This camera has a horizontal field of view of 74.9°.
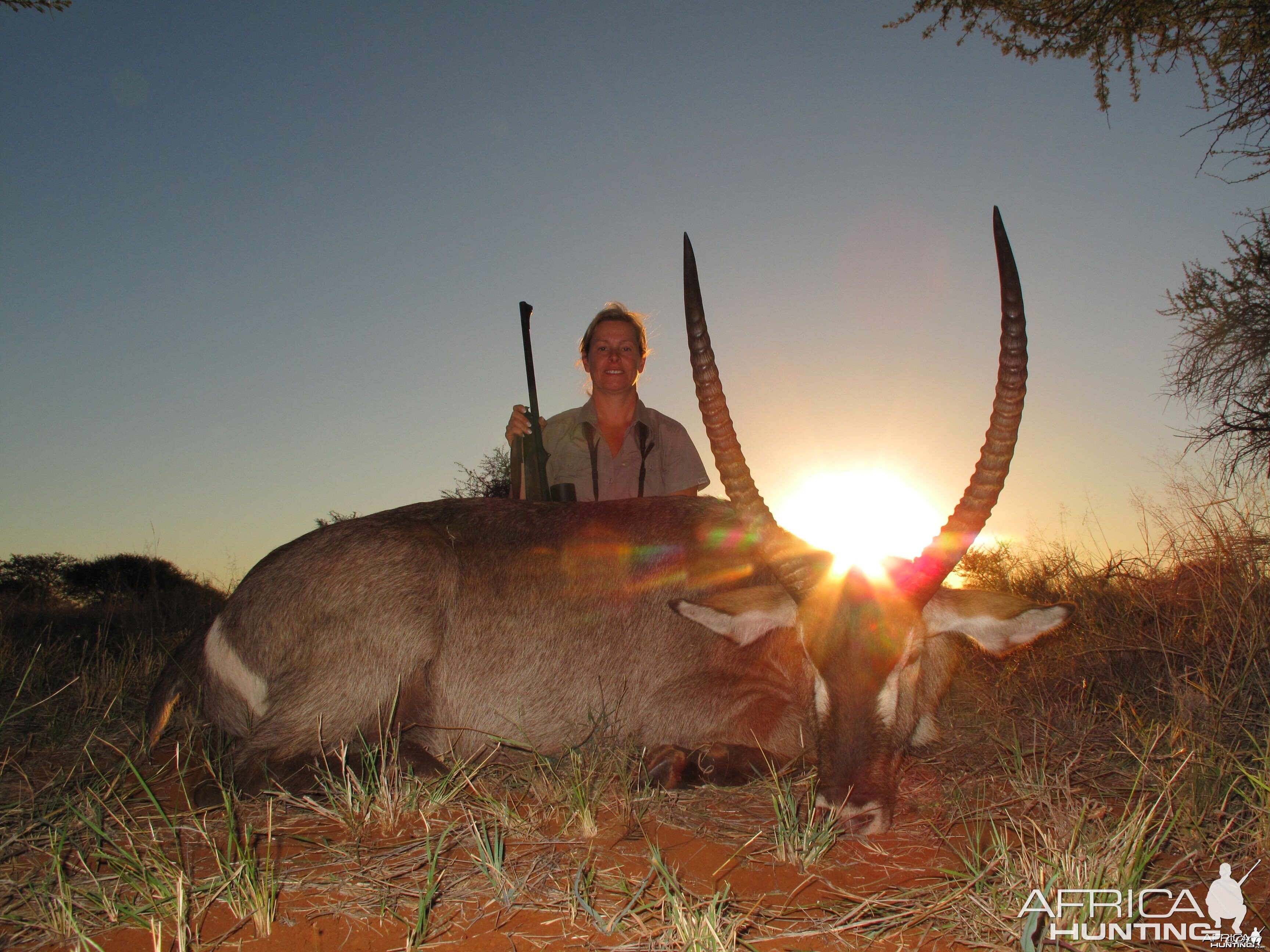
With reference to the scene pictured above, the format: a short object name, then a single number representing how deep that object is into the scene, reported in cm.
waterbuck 317
